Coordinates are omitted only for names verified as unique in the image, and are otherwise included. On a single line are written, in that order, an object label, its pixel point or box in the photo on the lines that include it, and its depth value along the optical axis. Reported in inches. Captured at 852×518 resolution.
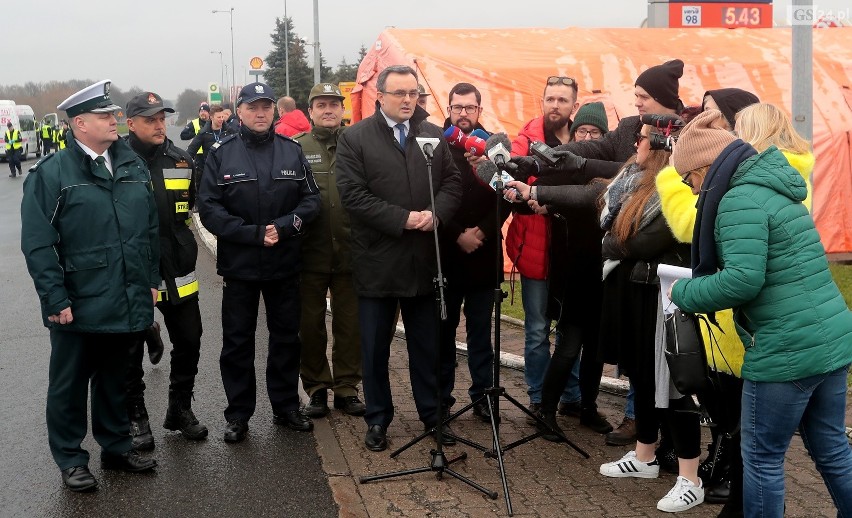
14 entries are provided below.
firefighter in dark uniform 233.6
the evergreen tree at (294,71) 2536.9
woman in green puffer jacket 146.3
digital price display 635.5
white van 1836.9
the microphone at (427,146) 212.7
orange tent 478.6
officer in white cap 201.3
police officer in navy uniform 236.8
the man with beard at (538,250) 244.1
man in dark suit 226.8
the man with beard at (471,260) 247.4
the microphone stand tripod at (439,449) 207.5
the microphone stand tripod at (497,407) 203.8
